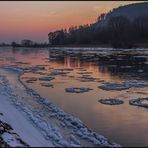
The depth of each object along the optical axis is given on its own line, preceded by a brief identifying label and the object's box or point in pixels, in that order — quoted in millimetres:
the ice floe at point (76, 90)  9391
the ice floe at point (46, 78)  12594
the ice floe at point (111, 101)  7573
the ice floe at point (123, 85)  9935
